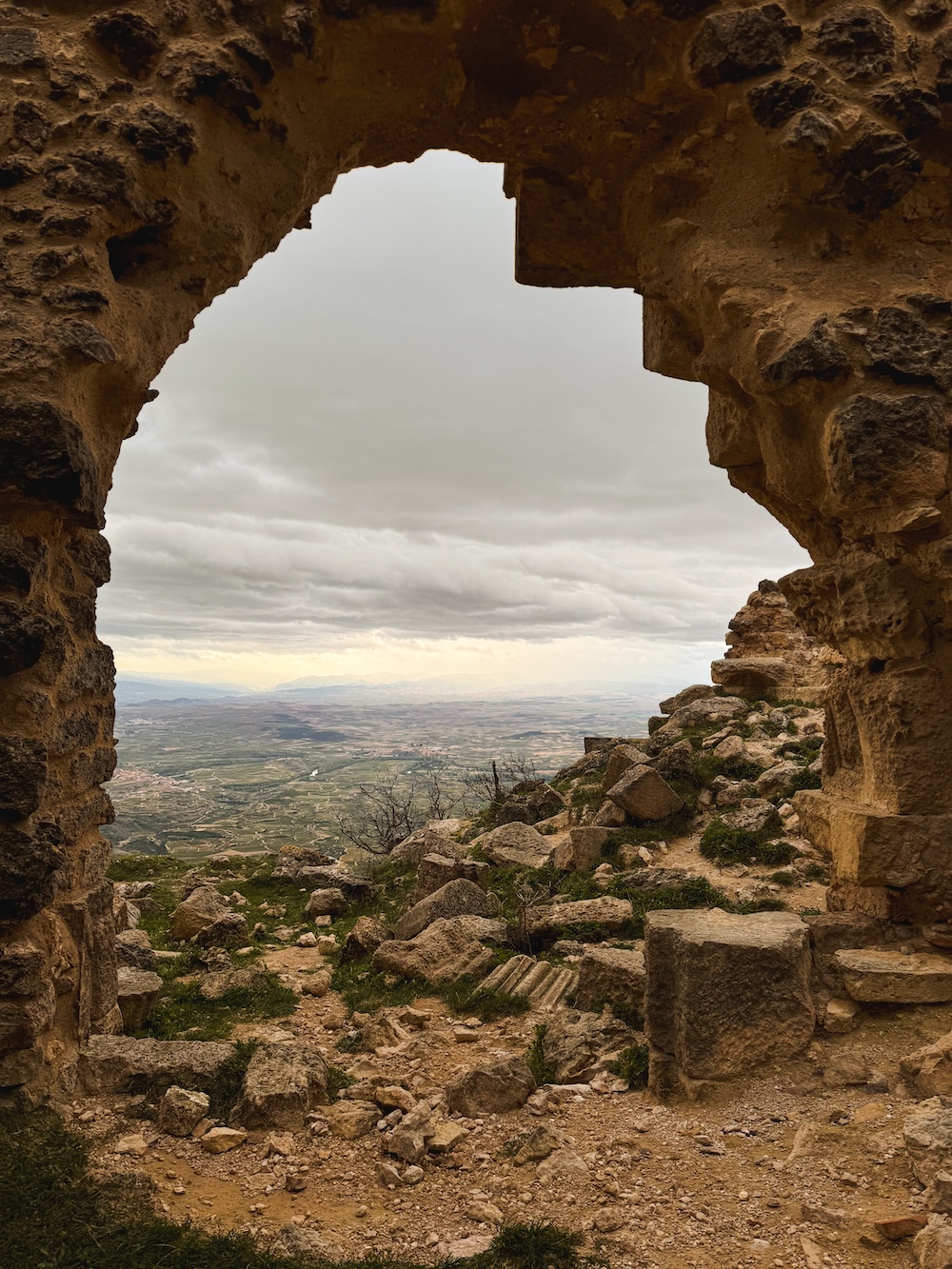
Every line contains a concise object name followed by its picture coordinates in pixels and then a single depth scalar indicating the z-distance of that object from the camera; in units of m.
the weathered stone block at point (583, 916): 6.29
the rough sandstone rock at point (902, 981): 3.73
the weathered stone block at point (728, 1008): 3.55
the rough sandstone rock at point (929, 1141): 2.61
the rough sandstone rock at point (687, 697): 16.34
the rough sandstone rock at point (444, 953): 5.73
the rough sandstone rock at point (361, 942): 6.43
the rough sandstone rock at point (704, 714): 13.74
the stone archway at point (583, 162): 3.38
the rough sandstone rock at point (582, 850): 8.55
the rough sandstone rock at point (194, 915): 7.18
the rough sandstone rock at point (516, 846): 9.30
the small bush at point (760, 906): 6.16
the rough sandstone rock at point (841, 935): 4.04
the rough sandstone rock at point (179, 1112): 3.26
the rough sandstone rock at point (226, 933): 6.82
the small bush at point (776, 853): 7.55
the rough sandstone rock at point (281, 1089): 3.41
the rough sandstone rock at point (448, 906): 6.79
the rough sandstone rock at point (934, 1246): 2.24
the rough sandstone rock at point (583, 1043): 3.97
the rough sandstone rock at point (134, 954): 5.73
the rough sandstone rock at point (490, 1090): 3.60
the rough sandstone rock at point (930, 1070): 3.15
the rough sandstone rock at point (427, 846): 10.26
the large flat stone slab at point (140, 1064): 3.46
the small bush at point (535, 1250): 2.48
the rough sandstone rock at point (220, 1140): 3.19
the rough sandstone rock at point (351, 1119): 3.42
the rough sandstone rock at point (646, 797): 9.45
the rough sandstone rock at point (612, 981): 4.63
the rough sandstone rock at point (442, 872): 8.12
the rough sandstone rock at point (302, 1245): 2.54
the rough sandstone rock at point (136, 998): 4.53
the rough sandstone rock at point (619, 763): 11.41
